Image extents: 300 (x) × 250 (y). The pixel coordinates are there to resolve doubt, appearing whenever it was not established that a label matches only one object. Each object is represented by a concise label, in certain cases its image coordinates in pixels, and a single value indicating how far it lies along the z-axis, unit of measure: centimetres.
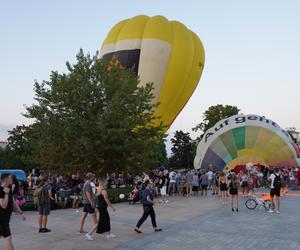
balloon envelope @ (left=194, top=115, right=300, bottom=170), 3500
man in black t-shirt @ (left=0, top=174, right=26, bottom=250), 833
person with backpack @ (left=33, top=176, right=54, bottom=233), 1273
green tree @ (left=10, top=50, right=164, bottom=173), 2345
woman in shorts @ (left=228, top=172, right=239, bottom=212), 1803
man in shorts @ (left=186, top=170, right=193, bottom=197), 2675
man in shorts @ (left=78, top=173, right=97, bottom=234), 1188
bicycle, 1839
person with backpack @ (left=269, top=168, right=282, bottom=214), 1683
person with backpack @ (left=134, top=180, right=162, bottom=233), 1262
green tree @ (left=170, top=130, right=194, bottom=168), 8350
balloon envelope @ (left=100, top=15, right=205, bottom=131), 3266
